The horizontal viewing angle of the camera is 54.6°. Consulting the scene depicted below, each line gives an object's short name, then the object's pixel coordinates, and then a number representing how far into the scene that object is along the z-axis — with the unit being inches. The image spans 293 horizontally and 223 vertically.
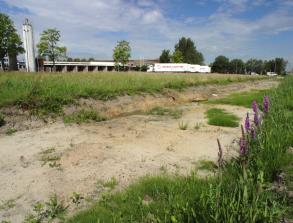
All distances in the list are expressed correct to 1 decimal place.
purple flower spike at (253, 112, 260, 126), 147.8
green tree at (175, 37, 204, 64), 4904.0
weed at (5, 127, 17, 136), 335.1
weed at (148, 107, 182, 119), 484.7
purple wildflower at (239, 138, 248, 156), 130.3
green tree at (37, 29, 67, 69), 2059.9
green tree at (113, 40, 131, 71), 2755.9
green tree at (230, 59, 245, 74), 5167.8
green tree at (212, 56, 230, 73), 5064.0
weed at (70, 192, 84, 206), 168.2
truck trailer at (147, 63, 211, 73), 3361.2
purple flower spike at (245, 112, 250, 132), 135.2
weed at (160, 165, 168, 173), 214.2
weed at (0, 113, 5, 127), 352.6
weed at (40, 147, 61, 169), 230.9
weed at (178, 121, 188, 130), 365.8
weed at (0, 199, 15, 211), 166.6
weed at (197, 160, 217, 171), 217.8
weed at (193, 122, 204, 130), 367.0
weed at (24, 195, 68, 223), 151.0
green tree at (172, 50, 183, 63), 3929.6
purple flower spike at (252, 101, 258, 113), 144.0
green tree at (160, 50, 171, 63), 4448.8
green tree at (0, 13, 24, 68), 1684.3
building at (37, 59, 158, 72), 3592.5
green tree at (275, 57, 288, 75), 5039.4
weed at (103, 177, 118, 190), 188.4
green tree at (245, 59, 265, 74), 5595.5
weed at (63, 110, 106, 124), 395.2
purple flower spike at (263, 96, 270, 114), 152.9
